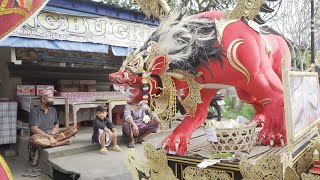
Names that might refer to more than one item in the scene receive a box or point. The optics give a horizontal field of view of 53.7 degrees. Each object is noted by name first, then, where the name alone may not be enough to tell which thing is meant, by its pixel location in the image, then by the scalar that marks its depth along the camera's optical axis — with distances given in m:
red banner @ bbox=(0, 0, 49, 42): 1.92
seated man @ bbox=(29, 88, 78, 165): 4.53
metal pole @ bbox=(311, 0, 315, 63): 5.31
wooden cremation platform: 2.24
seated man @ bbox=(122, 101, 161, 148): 5.23
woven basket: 2.59
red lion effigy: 2.62
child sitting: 4.82
